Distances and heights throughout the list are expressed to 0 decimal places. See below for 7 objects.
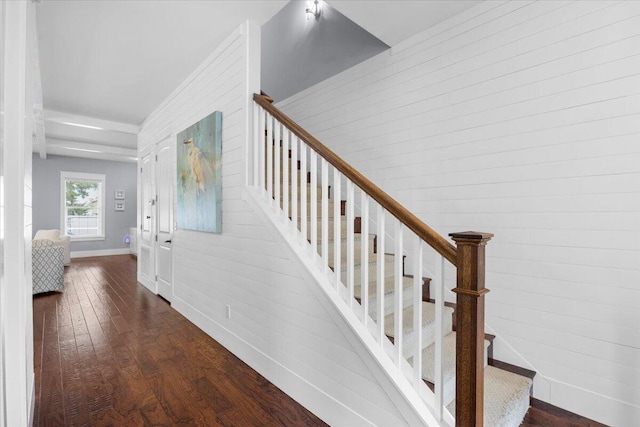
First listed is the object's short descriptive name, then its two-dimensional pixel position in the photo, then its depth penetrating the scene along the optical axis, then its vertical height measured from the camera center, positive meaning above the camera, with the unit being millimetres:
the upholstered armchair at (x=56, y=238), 6675 -600
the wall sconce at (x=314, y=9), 3750 +2467
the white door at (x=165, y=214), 4090 -40
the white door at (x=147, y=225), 4727 -219
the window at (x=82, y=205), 8414 +155
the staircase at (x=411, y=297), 1255 -470
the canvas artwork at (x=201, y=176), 2994 +374
